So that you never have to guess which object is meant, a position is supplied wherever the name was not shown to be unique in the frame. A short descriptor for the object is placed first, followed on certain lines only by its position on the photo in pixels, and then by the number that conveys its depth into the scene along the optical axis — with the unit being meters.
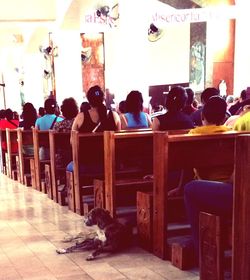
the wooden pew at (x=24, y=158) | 7.72
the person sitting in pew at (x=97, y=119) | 5.61
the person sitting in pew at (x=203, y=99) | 5.63
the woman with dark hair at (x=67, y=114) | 6.34
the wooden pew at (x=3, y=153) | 9.25
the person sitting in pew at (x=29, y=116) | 8.10
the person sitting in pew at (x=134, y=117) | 5.87
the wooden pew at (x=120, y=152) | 4.51
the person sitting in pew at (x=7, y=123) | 9.31
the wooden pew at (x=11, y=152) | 8.43
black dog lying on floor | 4.06
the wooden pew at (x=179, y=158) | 3.75
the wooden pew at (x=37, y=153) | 7.04
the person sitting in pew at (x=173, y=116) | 4.52
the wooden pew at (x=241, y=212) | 2.51
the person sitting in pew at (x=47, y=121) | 7.32
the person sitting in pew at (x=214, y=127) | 3.72
